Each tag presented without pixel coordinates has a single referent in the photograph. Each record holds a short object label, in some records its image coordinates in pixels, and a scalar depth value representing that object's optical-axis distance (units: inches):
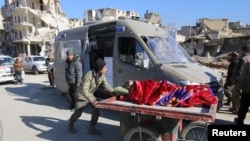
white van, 178.1
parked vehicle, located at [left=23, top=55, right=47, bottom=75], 599.3
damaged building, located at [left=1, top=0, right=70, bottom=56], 1256.6
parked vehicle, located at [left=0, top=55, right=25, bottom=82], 424.1
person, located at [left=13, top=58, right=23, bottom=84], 420.8
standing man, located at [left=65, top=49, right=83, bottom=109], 224.8
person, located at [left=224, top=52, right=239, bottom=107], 207.8
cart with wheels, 109.6
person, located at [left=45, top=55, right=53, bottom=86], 440.5
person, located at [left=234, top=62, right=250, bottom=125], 154.0
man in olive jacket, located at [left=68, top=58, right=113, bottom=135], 148.9
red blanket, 119.2
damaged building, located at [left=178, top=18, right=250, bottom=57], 1065.8
